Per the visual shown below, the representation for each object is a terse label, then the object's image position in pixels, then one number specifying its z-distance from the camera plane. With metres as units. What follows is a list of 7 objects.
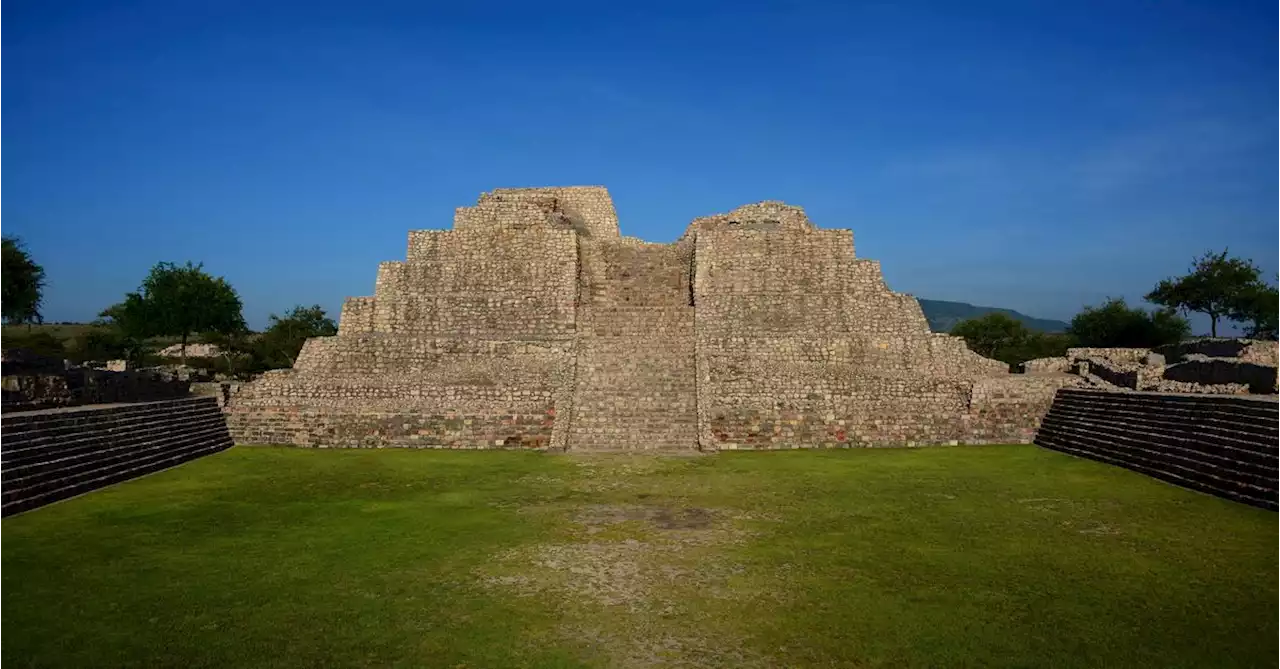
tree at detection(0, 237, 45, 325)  29.19
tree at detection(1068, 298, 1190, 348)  43.69
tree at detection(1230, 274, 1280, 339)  41.28
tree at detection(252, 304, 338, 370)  38.22
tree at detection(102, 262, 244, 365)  37.62
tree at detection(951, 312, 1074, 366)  48.62
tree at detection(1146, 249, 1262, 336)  42.53
